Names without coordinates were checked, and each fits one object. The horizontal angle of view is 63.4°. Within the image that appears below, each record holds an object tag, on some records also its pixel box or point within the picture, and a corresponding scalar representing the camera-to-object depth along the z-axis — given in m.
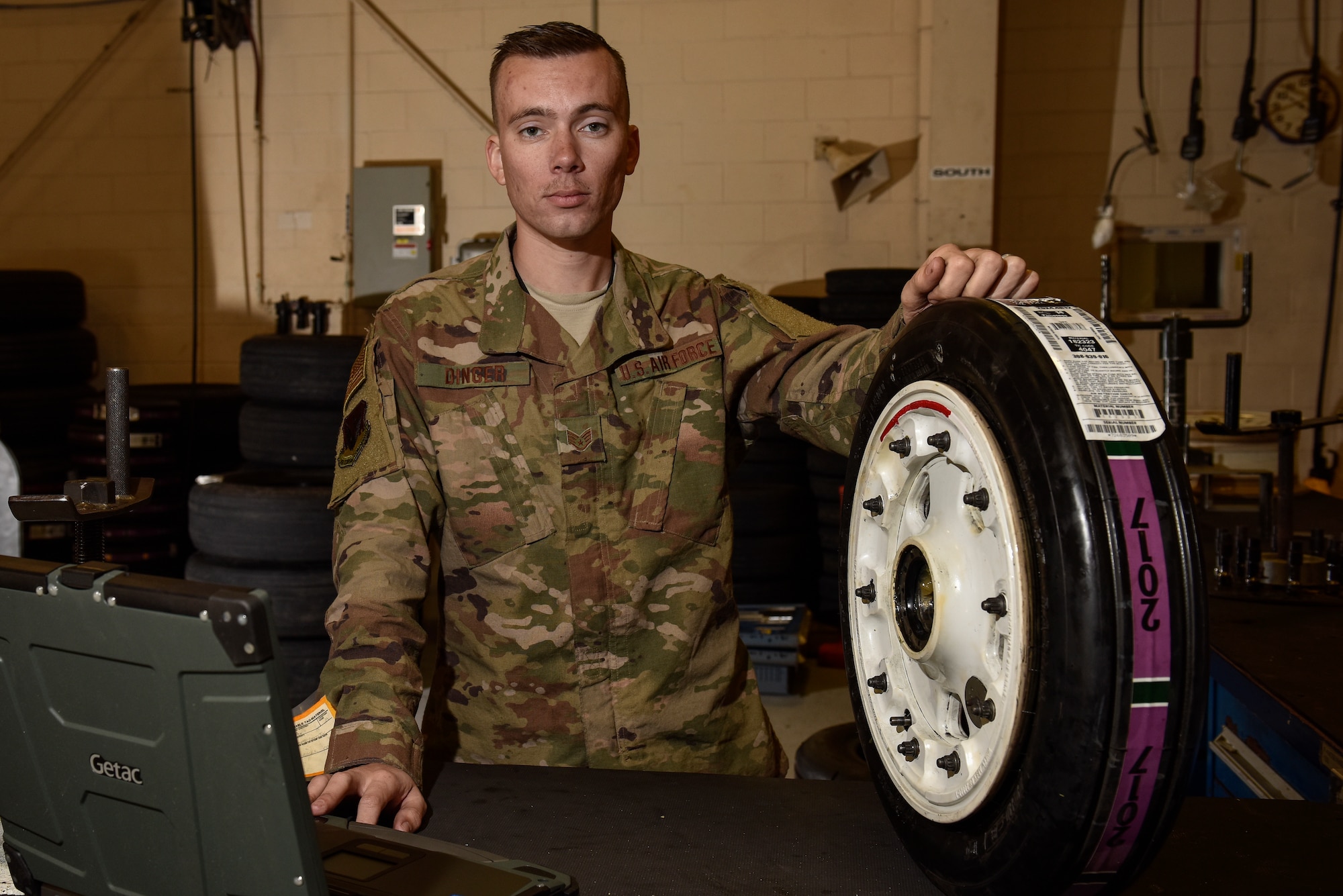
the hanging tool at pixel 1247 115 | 4.70
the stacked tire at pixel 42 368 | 4.40
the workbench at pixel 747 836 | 0.87
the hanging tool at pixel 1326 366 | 4.58
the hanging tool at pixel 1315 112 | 4.71
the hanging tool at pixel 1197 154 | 4.73
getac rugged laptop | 0.61
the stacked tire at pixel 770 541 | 3.78
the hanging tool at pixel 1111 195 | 4.70
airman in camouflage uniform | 1.45
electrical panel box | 5.09
